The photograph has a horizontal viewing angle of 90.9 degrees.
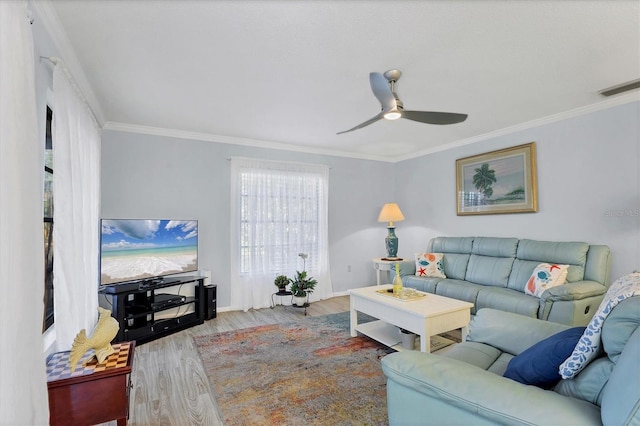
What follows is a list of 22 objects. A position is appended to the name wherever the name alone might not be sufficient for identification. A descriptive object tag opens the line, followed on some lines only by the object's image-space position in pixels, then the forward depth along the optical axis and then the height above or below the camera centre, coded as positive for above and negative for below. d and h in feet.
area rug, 6.74 -4.13
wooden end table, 5.02 -2.79
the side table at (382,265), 16.08 -2.38
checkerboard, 5.16 -2.48
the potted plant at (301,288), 14.35 -3.14
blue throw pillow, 4.16 -1.99
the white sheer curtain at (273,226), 14.64 -0.30
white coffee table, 8.55 -2.84
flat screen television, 10.65 -1.01
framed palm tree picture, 12.97 +1.60
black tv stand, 10.45 -3.07
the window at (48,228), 7.36 -0.14
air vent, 8.84 +3.77
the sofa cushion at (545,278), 10.50 -2.07
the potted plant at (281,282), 14.58 -2.89
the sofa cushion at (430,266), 14.17 -2.17
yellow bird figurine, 5.30 -2.08
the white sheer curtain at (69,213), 6.40 +0.19
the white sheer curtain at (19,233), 3.55 -0.12
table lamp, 16.75 -0.23
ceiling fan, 7.28 +2.83
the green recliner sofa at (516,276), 9.45 -2.18
